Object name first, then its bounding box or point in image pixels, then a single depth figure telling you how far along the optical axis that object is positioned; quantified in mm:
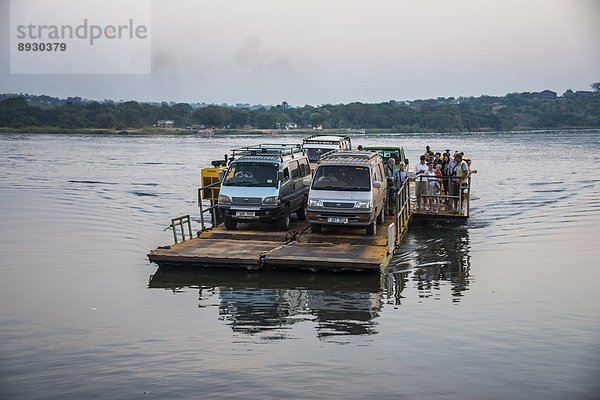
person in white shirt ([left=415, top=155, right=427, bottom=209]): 25266
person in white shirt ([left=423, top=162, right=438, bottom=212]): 25188
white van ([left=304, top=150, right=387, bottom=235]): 19703
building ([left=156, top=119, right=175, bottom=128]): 180375
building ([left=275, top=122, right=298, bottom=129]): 173625
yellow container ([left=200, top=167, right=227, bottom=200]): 26375
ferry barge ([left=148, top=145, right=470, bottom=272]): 17625
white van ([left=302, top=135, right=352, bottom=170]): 30656
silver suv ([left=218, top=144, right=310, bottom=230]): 20422
